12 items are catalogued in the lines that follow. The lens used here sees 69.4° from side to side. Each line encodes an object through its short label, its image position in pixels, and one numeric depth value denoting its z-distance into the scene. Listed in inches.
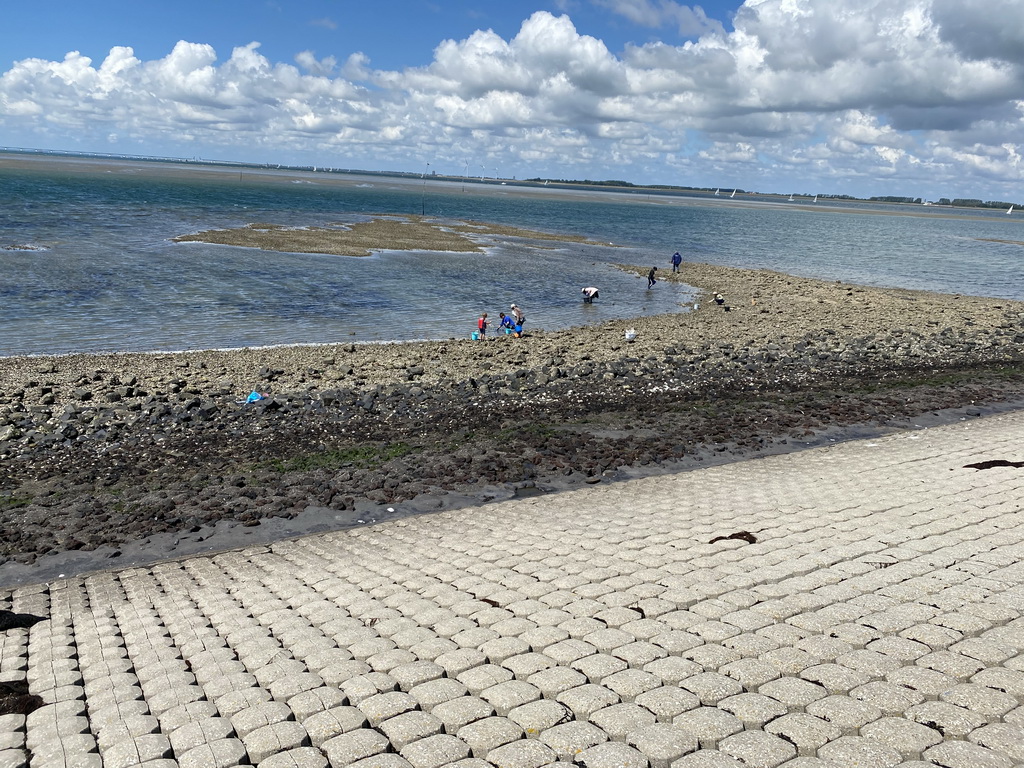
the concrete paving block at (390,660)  248.2
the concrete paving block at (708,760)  192.1
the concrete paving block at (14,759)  199.4
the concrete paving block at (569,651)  248.6
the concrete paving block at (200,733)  207.3
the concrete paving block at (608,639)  255.9
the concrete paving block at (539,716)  209.8
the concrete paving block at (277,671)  244.7
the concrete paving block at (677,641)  251.9
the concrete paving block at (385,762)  195.9
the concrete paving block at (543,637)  259.7
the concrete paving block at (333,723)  209.5
